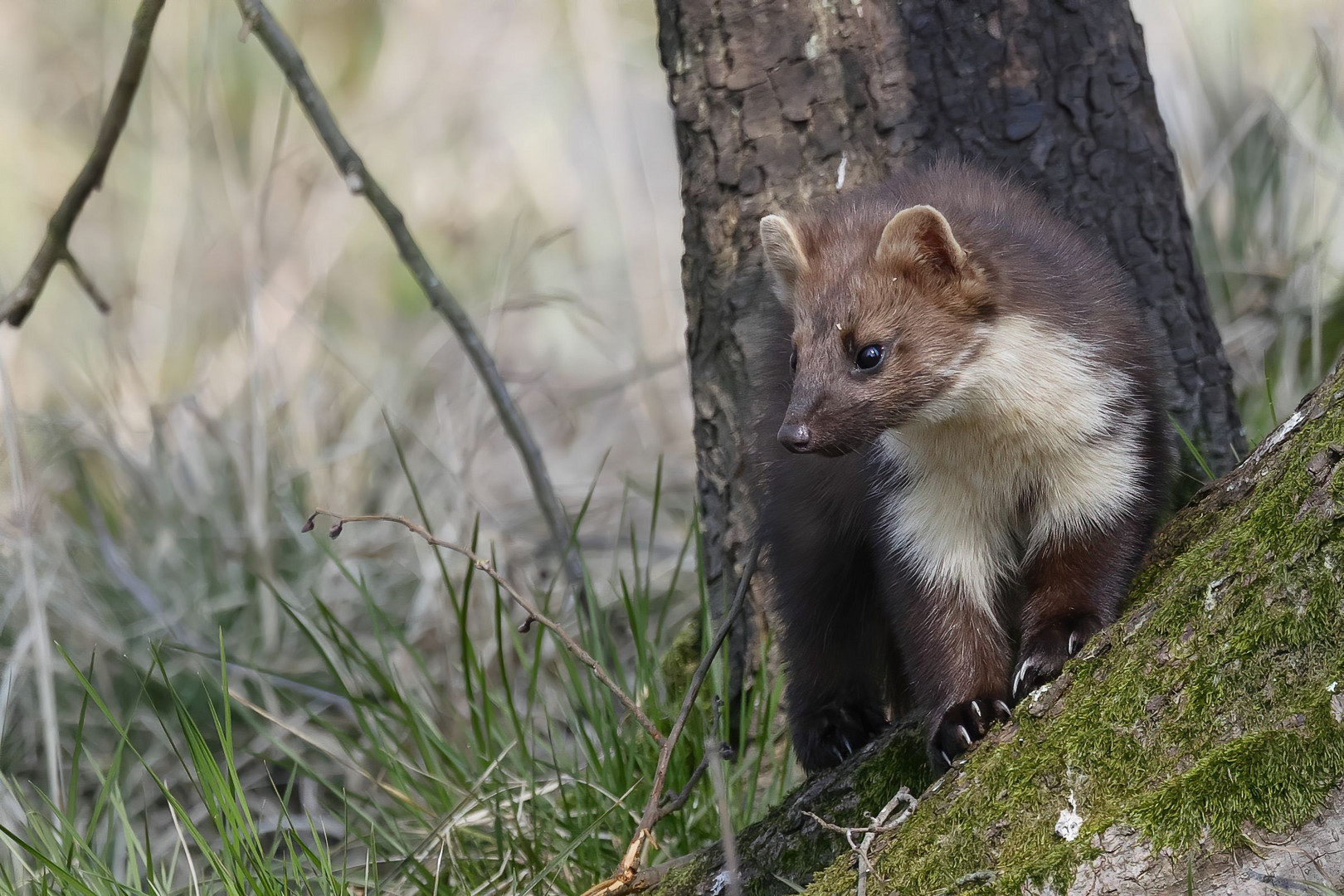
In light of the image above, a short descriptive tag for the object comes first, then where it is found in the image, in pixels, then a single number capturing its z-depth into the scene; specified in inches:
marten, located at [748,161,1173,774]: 225.9
